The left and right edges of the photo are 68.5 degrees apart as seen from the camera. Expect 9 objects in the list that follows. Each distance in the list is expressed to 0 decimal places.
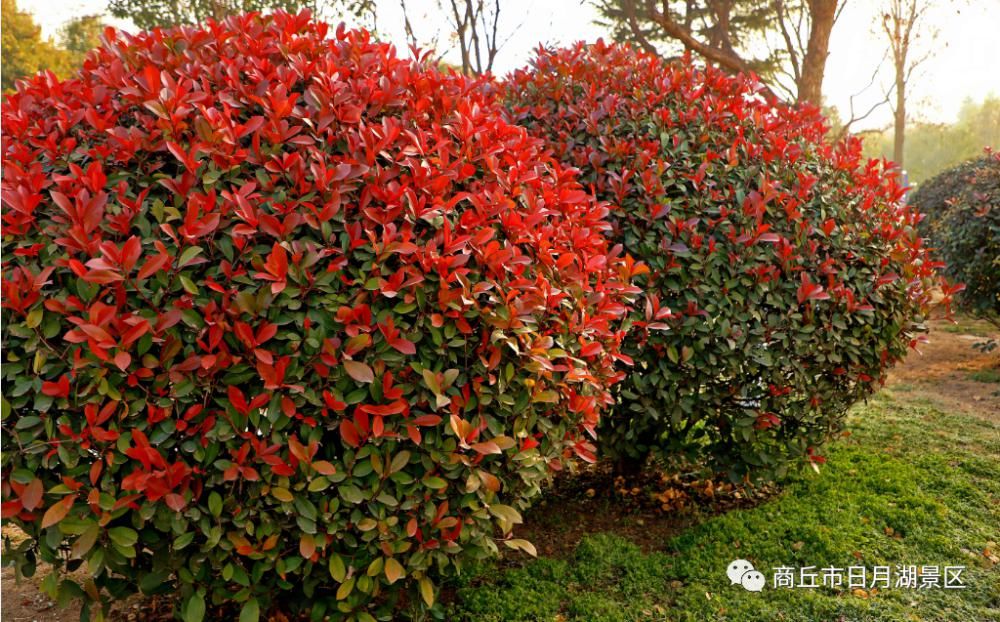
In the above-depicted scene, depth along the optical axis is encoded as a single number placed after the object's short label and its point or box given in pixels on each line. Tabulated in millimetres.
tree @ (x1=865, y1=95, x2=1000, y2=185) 33281
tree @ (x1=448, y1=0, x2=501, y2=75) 12969
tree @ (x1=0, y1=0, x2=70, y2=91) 24859
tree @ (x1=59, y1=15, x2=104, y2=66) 23641
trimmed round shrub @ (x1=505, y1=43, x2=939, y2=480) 3295
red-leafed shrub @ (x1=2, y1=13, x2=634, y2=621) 2016
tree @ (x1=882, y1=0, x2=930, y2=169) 15945
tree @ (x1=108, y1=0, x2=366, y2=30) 17484
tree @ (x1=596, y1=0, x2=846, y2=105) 9656
